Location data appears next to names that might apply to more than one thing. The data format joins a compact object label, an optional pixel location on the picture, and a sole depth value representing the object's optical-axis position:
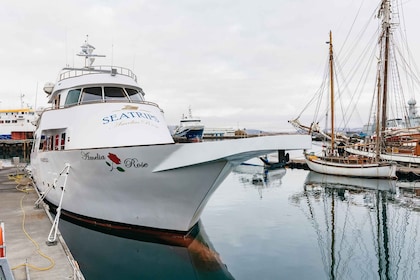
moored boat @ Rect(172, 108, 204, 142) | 50.47
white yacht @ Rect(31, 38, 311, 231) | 9.27
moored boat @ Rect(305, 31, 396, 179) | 27.55
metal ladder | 8.34
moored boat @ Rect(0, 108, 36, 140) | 68.88
